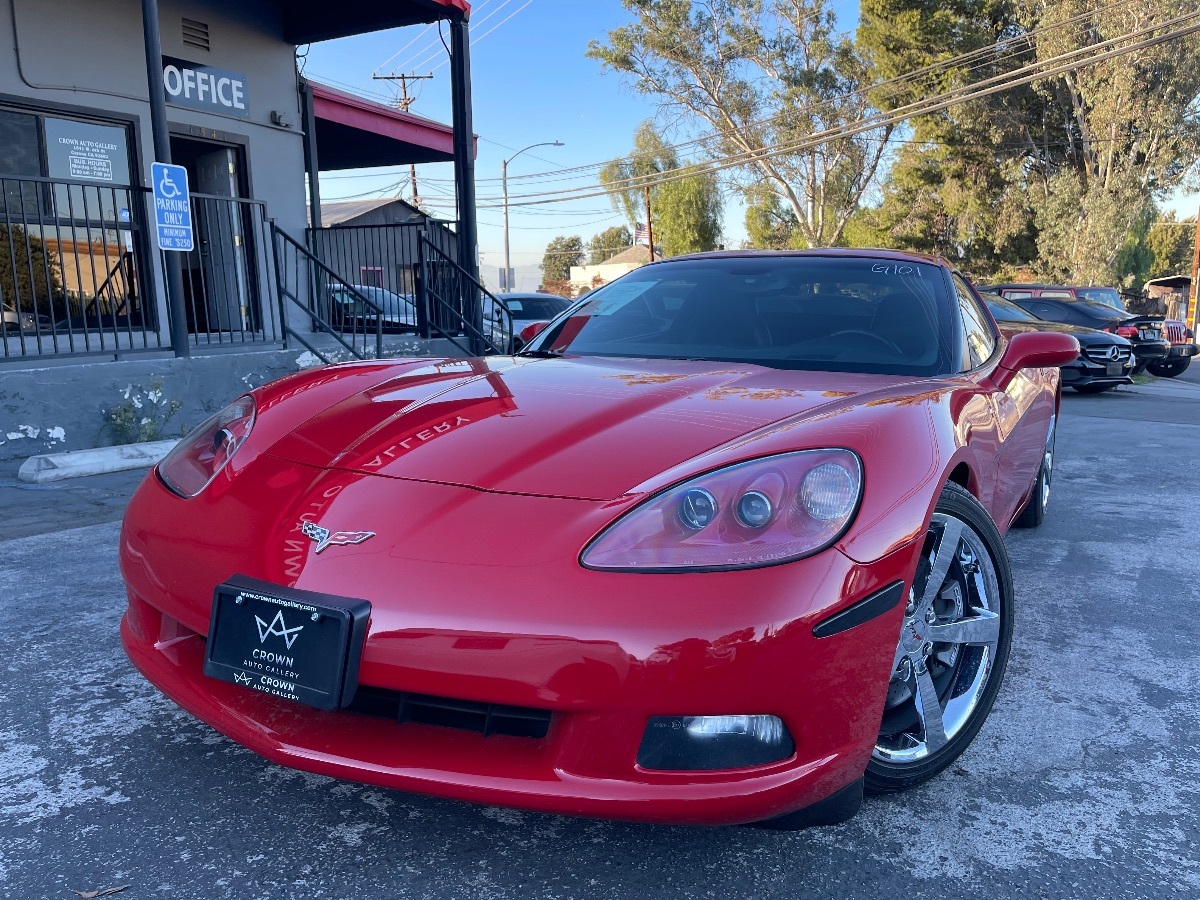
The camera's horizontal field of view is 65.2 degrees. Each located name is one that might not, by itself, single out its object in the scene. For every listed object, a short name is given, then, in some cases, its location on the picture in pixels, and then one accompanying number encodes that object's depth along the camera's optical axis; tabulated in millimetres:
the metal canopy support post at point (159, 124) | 6410
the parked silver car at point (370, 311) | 9177
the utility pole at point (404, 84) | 43428
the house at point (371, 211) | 38656
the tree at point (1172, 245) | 71188
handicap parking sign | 6145
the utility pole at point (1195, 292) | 27500
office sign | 8805
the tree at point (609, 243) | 105812
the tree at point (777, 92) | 32344
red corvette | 1566
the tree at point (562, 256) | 113375
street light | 42475
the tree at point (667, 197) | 42969
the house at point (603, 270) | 80756
